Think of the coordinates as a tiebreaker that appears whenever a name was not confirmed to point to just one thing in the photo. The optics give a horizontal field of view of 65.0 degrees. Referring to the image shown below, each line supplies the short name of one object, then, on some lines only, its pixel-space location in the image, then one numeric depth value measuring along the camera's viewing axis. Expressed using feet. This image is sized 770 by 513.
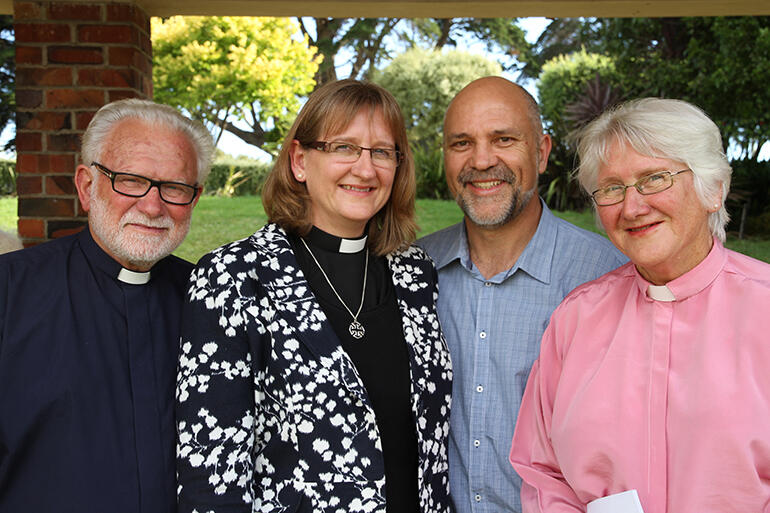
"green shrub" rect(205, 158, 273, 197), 35.58
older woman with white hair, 4.91
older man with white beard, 5.80
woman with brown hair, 5.55
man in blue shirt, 7.12
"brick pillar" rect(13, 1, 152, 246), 9.87
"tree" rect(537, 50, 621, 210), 27.91
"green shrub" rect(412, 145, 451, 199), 31.24
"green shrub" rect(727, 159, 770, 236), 20.43
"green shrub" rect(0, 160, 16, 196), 27.03
